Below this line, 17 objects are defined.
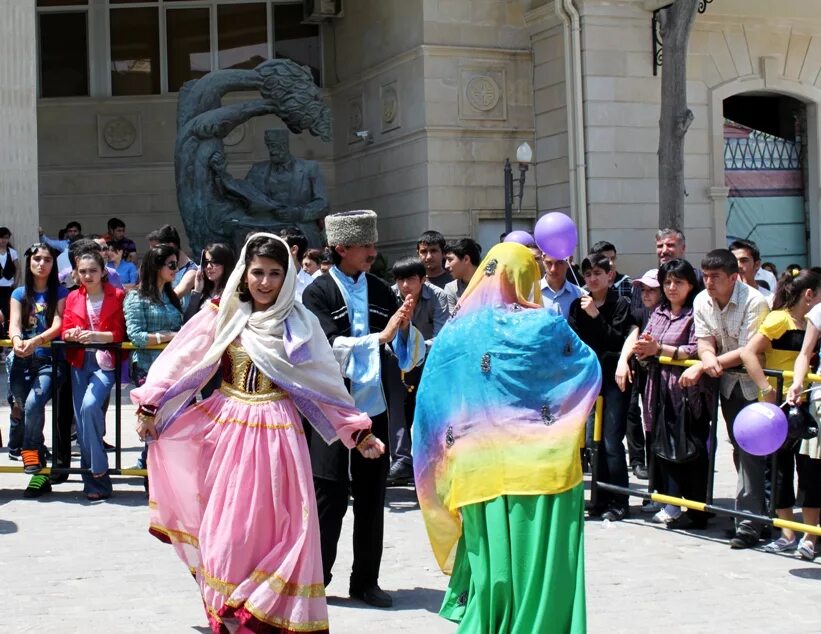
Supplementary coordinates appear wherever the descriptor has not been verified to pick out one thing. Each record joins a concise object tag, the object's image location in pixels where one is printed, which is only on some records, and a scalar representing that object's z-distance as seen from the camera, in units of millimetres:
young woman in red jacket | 9055
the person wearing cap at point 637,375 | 8414
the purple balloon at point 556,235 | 7824
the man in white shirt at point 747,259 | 10414
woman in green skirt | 5113
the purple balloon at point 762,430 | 6531
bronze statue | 18594
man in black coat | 6312
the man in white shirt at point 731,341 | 7652
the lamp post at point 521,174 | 19344
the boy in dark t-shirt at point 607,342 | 8523
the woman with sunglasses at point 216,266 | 8453
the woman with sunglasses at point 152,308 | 9219
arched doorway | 22531
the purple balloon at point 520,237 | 8367
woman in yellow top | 7477
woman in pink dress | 5383
